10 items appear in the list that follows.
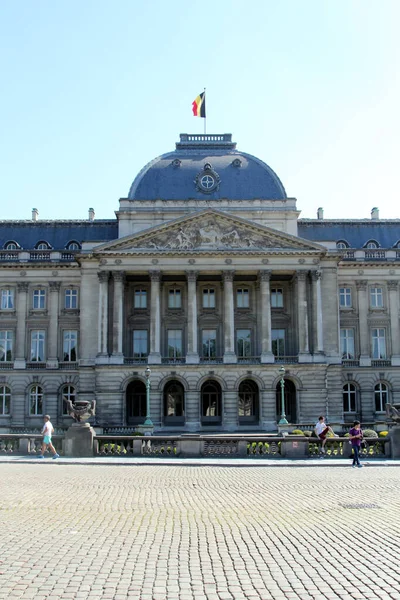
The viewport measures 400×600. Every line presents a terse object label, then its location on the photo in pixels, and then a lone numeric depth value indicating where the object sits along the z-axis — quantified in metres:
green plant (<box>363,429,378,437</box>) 45.58
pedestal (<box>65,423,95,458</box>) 35.41
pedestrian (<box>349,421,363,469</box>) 30.95
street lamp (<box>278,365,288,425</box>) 49.78
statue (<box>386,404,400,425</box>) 34.90
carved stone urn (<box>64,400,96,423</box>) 36.41
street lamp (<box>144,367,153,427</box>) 48.91
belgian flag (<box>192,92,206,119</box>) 71.38
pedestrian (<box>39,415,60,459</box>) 34.59
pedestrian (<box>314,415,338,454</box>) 34.53
